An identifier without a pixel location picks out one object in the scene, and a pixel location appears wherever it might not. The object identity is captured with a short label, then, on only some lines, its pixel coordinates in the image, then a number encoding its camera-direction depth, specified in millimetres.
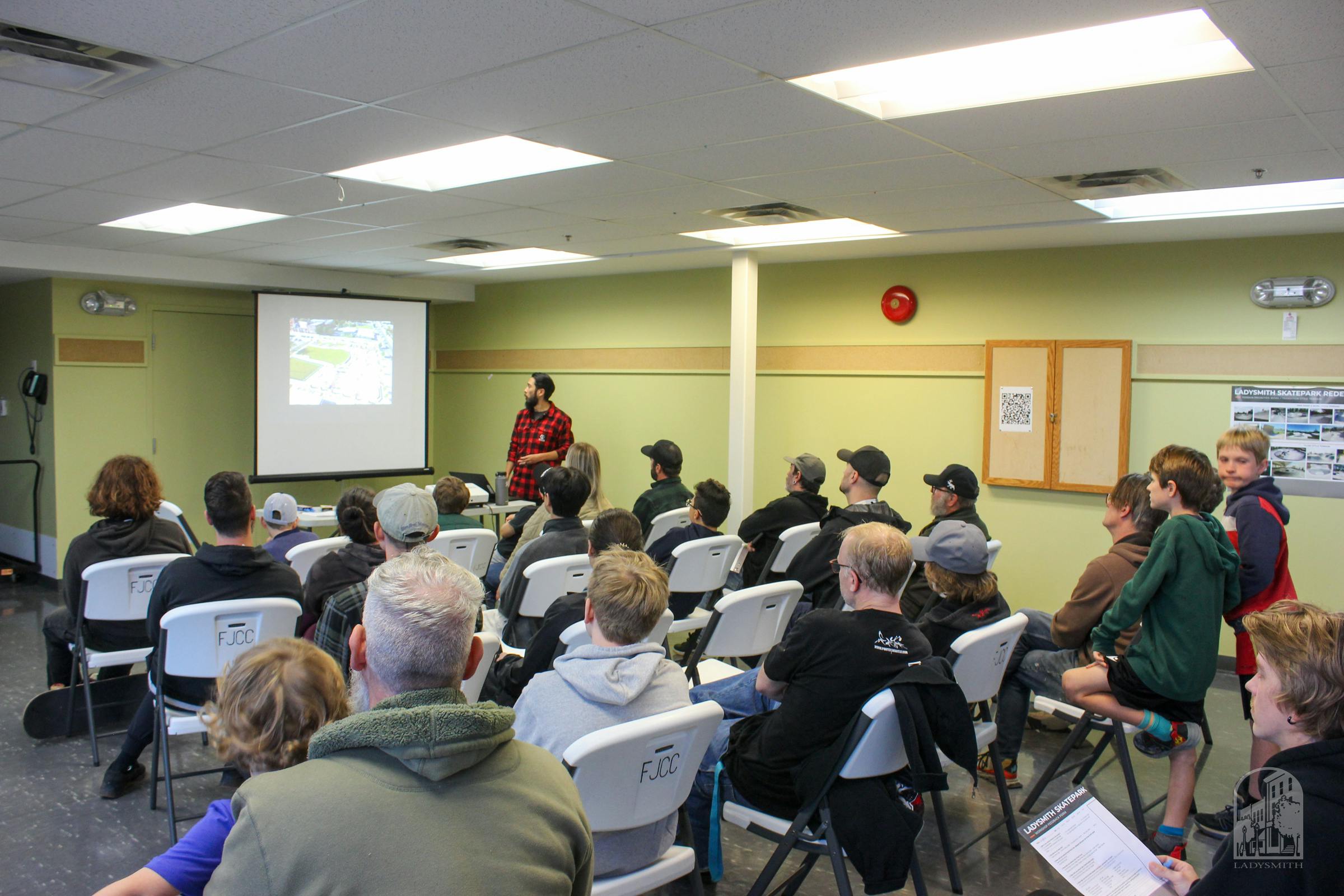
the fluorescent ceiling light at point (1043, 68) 2547
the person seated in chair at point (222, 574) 3166
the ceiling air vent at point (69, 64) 2516
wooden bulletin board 5707
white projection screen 7789
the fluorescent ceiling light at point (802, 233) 5625
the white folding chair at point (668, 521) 5220
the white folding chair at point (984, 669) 2807
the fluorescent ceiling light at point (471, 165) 3891
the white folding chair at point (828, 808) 2316
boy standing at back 3488
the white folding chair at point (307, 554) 4141
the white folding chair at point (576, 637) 2715
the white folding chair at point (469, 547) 4367
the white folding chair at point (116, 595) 3650
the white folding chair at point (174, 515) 5163
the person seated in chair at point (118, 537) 3896
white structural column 6457
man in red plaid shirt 7645
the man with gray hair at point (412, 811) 1047
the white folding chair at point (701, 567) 4141
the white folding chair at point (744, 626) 3287
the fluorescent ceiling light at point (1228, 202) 4336
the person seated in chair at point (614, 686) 2096
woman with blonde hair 5281
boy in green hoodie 2912
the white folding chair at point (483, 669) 2773
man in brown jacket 3336
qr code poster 6023
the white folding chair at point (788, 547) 4773
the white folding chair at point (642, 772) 1910
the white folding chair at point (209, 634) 2986
